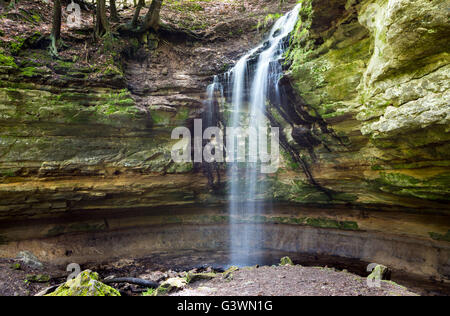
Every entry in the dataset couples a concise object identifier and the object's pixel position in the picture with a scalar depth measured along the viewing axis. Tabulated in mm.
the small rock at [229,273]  6118
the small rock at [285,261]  7948
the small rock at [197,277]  5840
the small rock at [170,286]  5199
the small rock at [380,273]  5879
